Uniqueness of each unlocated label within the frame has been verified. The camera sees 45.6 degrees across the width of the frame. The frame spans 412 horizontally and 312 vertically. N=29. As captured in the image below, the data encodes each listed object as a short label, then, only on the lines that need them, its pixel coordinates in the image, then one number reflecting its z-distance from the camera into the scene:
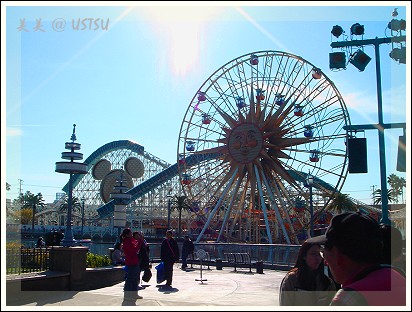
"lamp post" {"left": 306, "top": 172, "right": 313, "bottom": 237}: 24.45
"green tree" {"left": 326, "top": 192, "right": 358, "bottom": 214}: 61.23
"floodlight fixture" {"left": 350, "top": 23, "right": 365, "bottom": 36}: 12.98
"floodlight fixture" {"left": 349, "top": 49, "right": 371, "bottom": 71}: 12.48
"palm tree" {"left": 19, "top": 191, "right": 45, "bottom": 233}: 96.41
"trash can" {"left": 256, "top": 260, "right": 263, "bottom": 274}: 19.73
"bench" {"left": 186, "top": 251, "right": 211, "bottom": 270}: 23.63
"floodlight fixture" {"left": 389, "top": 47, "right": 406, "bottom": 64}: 10.26
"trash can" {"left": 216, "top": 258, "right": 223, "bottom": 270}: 22.27
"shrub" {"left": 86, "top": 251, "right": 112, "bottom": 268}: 14.64
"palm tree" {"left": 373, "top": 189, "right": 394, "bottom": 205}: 72.43
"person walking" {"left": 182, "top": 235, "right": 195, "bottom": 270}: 21.48
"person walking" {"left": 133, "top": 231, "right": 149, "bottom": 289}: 13.57
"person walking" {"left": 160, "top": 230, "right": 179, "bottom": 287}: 13.19
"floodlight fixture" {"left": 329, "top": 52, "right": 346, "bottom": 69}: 12.71
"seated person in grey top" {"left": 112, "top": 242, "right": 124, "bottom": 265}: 15.96
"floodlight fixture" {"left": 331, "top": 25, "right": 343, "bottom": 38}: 13.21
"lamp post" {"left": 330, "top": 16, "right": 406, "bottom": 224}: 10.92
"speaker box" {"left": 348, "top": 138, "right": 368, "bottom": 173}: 12.82
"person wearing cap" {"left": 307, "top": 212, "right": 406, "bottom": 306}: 2.60
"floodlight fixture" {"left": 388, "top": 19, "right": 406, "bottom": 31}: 10.49
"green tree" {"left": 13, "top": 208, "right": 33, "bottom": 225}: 93.12
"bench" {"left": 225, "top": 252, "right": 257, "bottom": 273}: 22.17
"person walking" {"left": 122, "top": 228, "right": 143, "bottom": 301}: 10.30
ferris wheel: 29.83
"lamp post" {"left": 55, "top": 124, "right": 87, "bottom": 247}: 13.98
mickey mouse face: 76.06
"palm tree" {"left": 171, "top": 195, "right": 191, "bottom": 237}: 69.99
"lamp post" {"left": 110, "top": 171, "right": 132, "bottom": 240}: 21.72
